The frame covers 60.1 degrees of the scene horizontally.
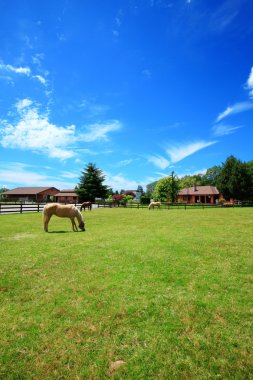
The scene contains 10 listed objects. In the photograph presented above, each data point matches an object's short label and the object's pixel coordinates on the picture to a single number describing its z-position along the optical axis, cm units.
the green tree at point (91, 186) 6203
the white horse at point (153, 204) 3875
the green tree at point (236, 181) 5312
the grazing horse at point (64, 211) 1312
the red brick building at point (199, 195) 6709
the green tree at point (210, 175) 10788
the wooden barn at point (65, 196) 8250
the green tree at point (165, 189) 6946
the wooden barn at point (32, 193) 7450
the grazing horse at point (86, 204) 3273
